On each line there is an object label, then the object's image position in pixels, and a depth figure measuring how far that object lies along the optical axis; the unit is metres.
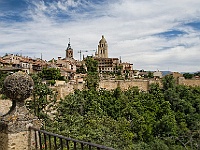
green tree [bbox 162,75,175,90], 41.69
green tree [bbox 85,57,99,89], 35.62
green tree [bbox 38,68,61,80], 36.53
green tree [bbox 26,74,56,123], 24.22
